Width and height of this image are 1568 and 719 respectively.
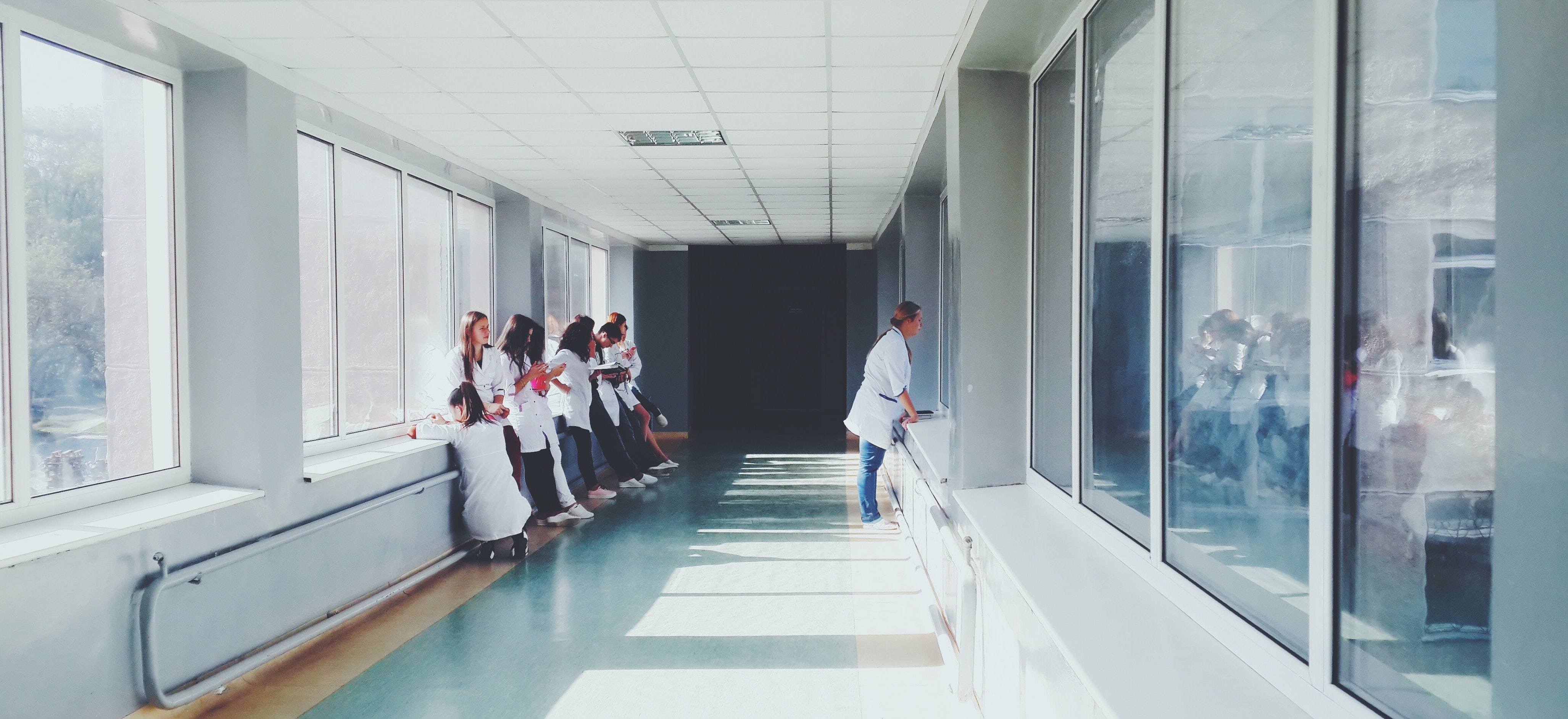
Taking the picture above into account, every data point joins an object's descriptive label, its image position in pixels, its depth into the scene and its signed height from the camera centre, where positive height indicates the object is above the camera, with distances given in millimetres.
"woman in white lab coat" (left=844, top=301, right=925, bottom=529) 5672 -439
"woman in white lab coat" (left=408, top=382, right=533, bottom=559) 5402 -1010
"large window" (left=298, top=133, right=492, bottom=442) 4695 +345
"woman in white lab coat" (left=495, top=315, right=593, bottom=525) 5723 -574
